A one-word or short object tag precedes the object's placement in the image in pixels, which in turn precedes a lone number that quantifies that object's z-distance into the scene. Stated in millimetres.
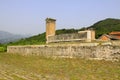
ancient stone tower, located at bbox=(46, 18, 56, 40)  10331
